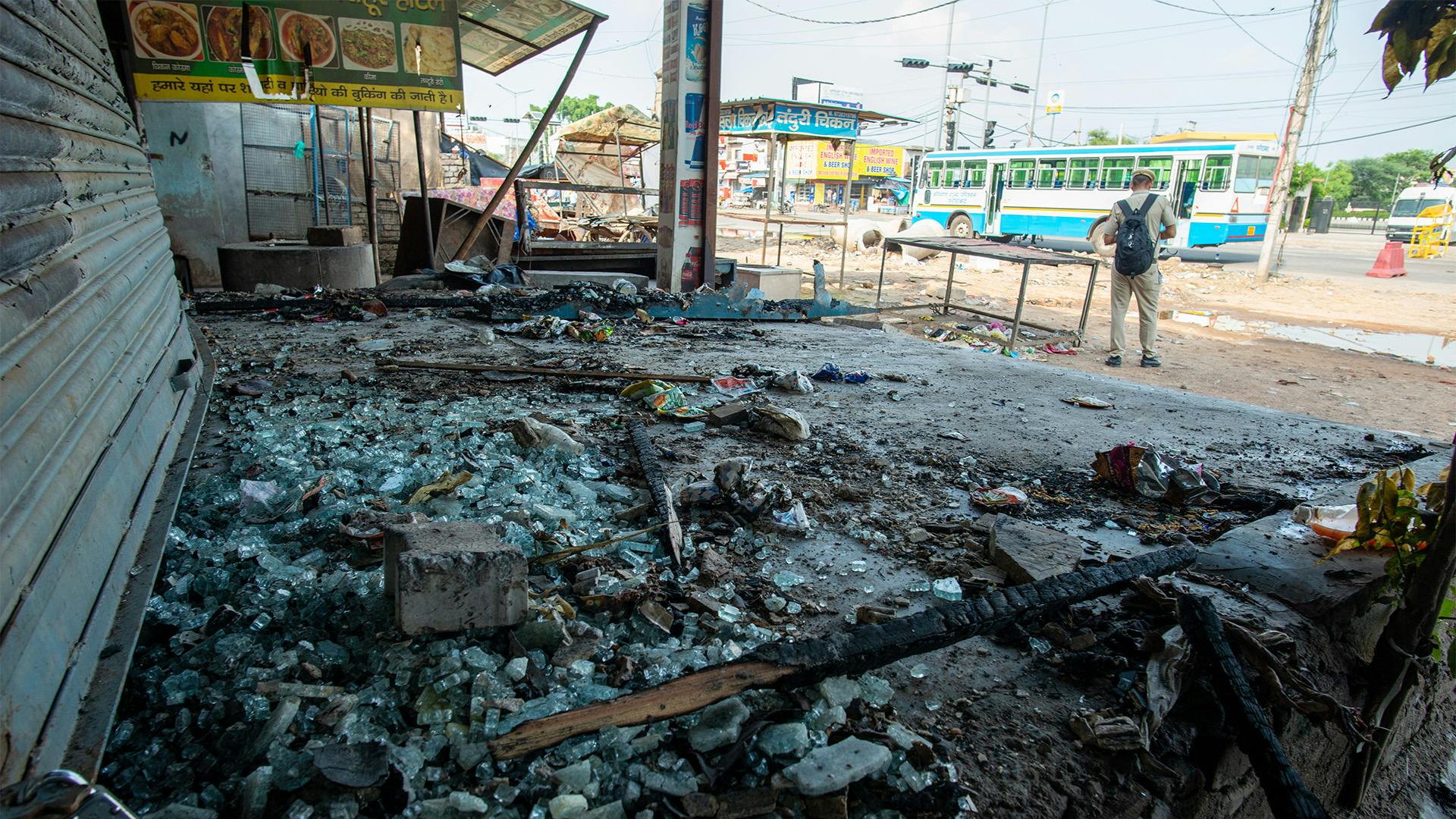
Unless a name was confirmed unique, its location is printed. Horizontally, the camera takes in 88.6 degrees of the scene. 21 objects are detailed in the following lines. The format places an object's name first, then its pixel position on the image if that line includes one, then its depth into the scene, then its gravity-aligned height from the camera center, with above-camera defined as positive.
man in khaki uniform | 7.40 -0.33
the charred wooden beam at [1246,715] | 1.56 -1.01
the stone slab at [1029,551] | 2.25 -0.93
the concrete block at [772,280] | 9.43 -0.57
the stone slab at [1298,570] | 2.23 -0.95
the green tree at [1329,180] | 39.06 +4.84
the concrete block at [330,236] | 7.93 -0.24
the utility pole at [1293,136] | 14.89 +2.45
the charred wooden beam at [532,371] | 4.38 -0.86
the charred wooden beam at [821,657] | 1.52 -0.93
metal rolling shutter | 1.32 -0.53
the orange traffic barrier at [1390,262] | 16.91 +0.03
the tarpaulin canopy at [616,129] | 17.42 +2.29
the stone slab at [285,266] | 7.12 -0.52
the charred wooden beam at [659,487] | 2.31 -0.91
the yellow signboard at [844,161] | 39.88 +4.06
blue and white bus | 17.95 +1.63
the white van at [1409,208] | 27.45 +2.11
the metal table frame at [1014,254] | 8.48 -0.10
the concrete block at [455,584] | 1.74 -0.84
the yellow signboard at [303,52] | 6.82 +1.47
